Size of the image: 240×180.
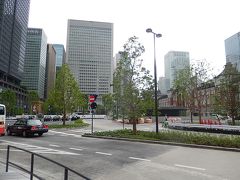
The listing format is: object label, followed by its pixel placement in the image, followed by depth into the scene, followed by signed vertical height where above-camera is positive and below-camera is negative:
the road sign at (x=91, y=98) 24.81 +1.95
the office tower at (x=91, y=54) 144.70 +36.66
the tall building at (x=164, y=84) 172.62 +23.78
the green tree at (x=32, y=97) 105.25 +8.65
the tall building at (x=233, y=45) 88.62 +26.27
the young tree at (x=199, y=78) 39.78 +6.29
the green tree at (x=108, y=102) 24.08 +1.55
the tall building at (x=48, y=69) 193.00 +36.70
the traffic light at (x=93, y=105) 24.44 +1.27
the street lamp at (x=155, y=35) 20.58 +6.62
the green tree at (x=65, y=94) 35.59 +3.33
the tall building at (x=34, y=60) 165.88 +37.18
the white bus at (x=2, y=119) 22.34 -0.05
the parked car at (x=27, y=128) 22.56 -0.80
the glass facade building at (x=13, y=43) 118.91 +37.93
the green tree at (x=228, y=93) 31.44 +3.16
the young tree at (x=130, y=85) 23.39 +3.07
